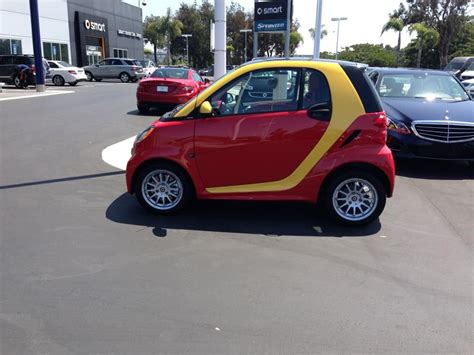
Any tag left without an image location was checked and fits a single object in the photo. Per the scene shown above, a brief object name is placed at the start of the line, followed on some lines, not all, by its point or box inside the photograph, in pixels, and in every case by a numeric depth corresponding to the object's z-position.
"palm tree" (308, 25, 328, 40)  75.97
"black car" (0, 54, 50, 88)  25.03
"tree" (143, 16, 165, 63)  70.71
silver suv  35.44
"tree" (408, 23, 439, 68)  46.19
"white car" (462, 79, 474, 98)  19.23
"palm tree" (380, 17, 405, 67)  52.69
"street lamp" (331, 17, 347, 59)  37.16
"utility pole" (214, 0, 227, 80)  8.67
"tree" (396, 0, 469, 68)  46.59
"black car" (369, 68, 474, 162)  7.39
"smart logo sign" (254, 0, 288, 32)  10.65
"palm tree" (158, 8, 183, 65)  67.81
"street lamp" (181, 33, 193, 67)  70.11
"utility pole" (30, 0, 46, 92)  20.95
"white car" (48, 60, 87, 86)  28.45
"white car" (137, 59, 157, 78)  38.44
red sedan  14.09
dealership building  32.72
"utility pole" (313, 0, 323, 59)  13.99
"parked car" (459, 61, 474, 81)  21.34
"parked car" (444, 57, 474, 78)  23.16
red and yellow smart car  5.05
